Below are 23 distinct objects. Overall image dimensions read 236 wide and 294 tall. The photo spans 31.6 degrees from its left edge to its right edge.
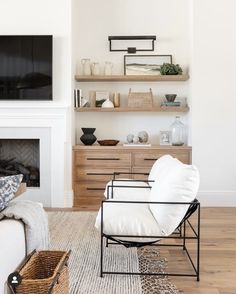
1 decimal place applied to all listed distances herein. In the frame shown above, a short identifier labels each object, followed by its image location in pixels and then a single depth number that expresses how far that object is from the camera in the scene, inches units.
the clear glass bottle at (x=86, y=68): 224.1
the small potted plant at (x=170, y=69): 219.9
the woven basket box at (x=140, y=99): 221.6
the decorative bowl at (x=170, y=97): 221.9
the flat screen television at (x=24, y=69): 208.5
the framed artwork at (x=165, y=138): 225.0
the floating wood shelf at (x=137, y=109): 219.6
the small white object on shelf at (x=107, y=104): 221.9
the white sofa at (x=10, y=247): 69.6
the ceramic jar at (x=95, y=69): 224.4
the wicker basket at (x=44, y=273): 75.7
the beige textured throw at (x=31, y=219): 81.6
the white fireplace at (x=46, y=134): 208.1
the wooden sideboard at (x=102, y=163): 212.8
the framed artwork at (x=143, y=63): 225.1
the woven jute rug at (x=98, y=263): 106.9
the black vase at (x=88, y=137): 221.0
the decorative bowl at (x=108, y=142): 218.5
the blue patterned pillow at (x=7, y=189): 80.1
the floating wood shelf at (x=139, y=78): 219.2
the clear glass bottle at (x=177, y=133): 220.1
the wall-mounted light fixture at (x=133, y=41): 224.4
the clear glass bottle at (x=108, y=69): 223.6
